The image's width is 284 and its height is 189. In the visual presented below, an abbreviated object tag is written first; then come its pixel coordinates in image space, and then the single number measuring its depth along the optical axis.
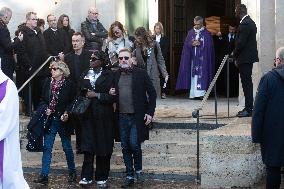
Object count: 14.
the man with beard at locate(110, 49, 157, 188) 10.59
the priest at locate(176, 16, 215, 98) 15.79
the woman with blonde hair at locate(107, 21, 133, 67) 12.84
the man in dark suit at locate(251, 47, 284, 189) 9.11
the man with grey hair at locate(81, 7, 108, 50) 14.37
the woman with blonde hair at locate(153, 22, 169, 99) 15.41
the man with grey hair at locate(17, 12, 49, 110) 13.27
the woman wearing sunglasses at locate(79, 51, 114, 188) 10.59
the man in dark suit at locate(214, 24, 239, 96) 16.34
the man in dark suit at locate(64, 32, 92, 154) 11.61
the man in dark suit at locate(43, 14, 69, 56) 13.91
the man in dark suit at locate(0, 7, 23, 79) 12.55
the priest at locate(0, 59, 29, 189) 7.37
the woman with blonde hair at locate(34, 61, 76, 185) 10.95
